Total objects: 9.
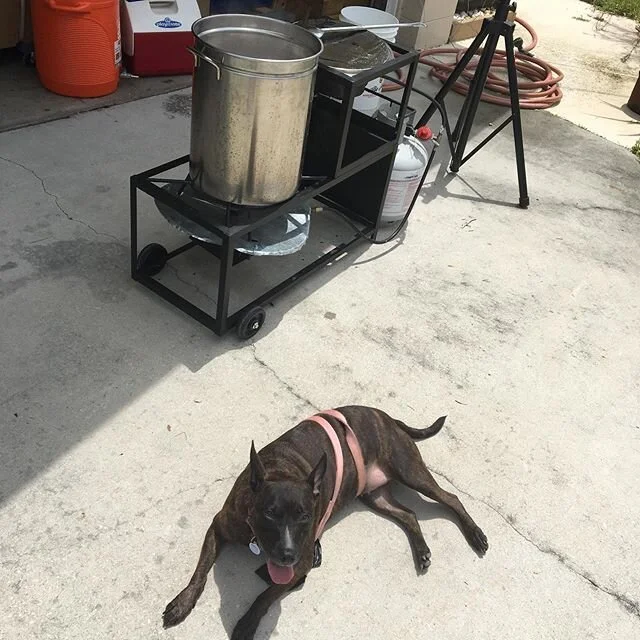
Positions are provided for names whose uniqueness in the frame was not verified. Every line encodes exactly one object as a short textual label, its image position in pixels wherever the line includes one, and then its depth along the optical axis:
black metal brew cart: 2.80
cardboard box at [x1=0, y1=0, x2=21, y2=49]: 4.43
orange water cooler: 4.02
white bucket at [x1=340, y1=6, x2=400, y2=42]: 4.19
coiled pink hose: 5.65
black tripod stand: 4.04
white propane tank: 3.71
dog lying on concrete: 1.87
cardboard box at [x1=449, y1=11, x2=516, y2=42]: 6.64
